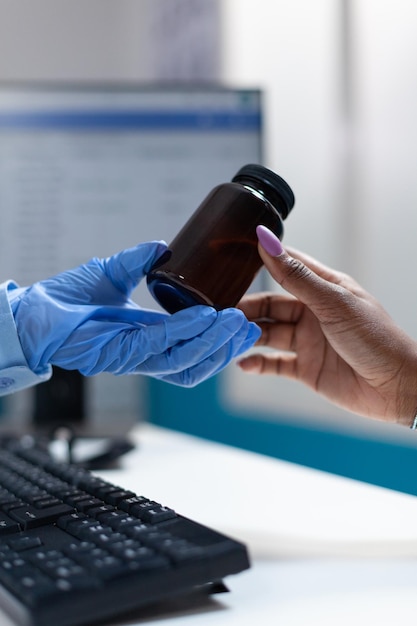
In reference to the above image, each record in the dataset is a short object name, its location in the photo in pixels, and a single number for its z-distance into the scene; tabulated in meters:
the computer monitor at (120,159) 1.09
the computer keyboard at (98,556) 0.41
